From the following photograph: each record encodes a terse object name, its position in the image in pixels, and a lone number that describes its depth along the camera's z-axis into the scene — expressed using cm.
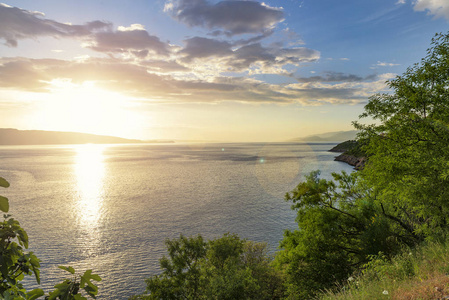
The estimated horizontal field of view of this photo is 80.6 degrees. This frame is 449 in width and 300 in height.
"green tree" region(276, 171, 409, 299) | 2412
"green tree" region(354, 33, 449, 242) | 1845
